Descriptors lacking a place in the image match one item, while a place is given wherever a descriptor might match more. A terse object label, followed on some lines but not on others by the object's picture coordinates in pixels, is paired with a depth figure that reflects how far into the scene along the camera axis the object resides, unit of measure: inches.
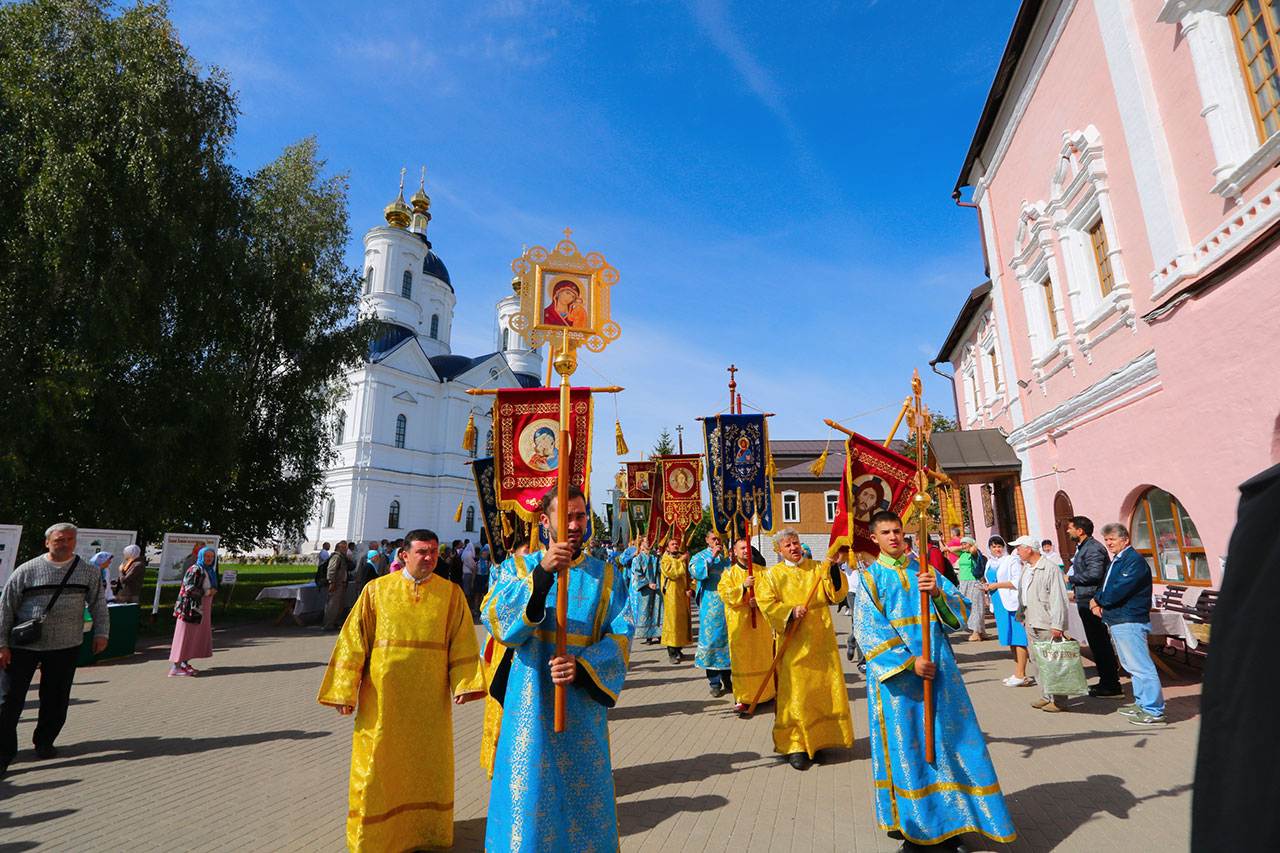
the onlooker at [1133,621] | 257.6
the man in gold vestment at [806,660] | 223.9
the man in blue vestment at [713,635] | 344.5
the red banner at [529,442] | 235.8
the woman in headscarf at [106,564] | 439.3
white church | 1625.2
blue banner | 334.3
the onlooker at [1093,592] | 297.3
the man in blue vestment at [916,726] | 155.3
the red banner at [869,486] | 247.0
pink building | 287.7
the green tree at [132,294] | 483.2
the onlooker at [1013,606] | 344.5
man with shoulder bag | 224.2
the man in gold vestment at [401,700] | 154.9
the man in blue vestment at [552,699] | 131.3
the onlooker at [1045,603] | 304.0
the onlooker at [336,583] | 571.5
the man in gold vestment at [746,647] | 301.1
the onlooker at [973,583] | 478.0
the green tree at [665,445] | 2044.3
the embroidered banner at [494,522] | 301.4
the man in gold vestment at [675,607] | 444.8
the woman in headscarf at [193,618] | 373.4
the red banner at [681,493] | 479.2
